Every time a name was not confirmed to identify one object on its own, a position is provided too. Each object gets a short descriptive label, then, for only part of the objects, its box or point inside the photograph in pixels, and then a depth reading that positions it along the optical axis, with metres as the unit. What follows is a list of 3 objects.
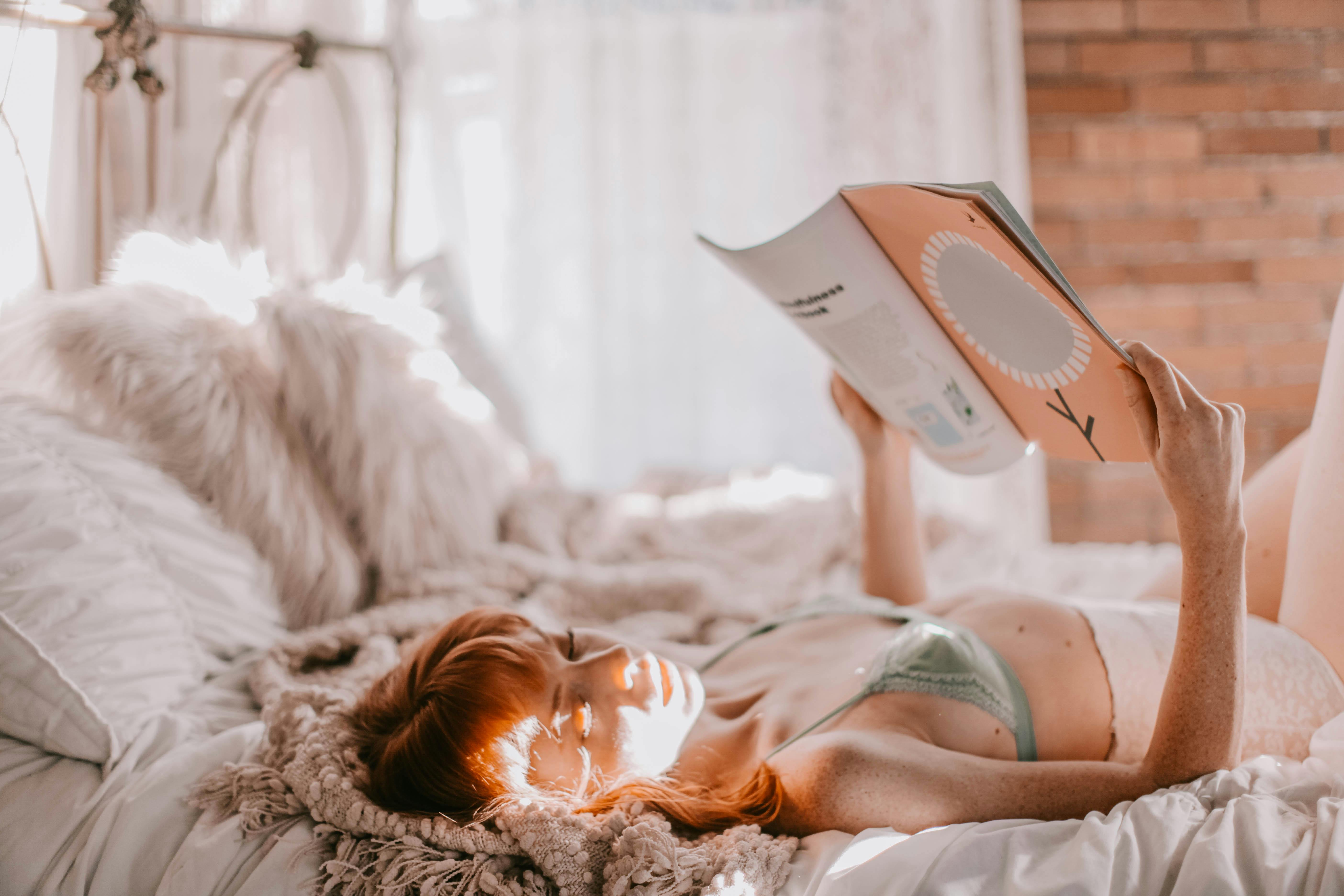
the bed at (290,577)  0.64
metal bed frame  1.10
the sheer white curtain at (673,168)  2.36
